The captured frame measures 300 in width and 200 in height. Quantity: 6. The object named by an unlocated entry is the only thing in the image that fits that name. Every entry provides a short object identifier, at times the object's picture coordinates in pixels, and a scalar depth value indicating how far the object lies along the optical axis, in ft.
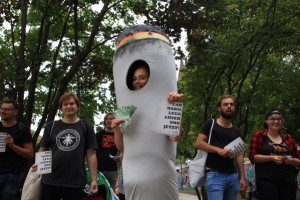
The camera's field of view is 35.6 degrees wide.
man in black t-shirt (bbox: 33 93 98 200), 15.79
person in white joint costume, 12.50
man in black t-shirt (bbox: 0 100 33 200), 18.58
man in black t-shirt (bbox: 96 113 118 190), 25.58
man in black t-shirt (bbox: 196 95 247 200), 17.28
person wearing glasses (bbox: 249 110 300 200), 18.72
